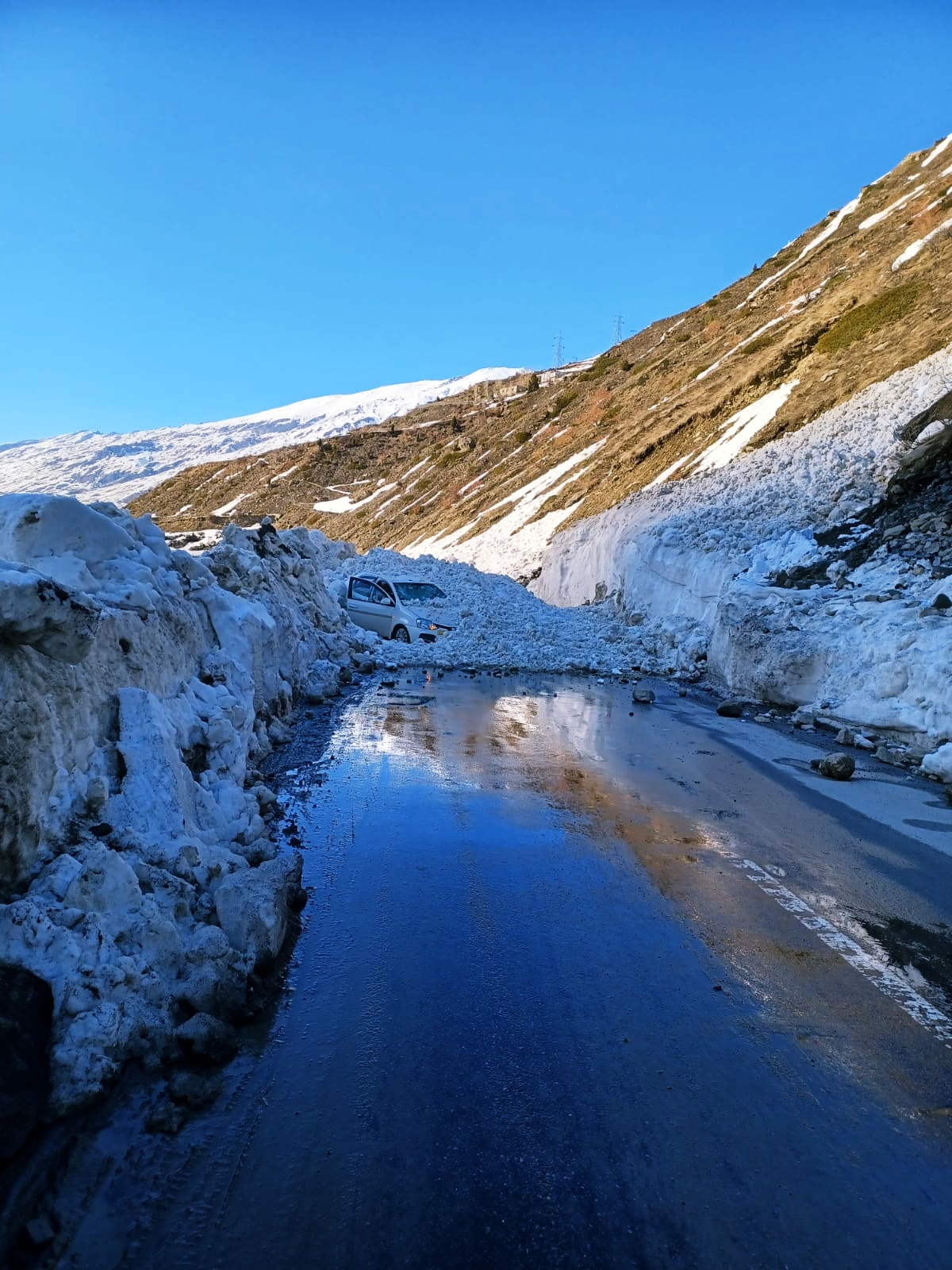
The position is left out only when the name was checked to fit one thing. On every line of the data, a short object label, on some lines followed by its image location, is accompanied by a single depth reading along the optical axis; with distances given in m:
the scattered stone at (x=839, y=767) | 8.30
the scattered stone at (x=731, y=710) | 11.92
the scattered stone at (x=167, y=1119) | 3.09
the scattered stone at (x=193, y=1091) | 3.24
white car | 18.55
